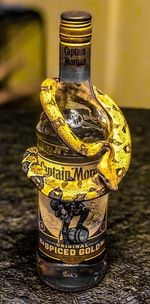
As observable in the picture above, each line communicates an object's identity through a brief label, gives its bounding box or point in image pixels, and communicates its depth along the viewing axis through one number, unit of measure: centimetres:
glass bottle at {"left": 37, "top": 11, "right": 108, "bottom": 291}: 74
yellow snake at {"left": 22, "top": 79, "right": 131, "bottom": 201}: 75
